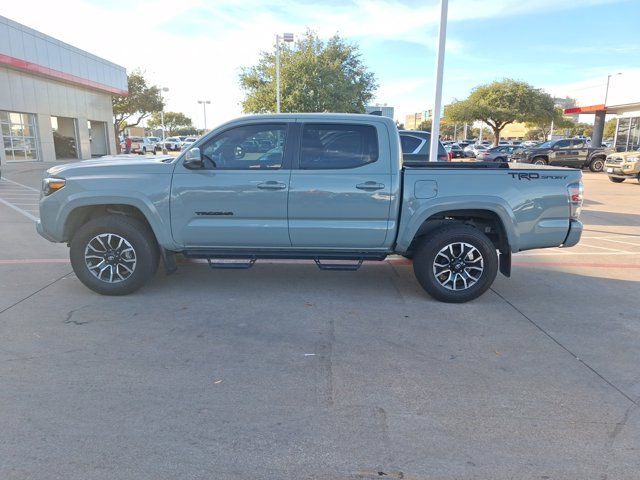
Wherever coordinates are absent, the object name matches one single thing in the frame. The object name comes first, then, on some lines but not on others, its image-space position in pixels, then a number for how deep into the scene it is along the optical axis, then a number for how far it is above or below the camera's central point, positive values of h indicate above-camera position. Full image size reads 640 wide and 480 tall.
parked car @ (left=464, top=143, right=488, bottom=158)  38.58 -0.25
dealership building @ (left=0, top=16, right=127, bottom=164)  24.52 +2.74
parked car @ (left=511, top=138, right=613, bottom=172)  26.00 -0.25
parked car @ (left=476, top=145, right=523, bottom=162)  30.64 -0.37
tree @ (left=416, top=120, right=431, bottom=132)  90.40 +4.29
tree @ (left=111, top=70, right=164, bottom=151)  45.22 +4.08
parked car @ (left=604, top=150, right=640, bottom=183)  18.77 -0.61
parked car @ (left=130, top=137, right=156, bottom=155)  41.41 -0.26
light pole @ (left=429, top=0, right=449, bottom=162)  9.09 +1.52
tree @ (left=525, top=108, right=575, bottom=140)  40.87 +2.98
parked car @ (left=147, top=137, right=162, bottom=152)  49.94 -0.01
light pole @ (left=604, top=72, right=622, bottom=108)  30.58 +3.64
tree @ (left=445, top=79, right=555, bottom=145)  39.56 +3.65
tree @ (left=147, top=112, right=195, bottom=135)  98.81 +4.72
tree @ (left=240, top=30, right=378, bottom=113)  26.50 +3.80
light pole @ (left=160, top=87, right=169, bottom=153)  41.29 +4.63
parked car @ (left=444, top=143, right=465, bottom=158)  34.84 -0.31
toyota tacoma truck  5.11 -0.63
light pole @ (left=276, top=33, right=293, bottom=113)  24.03 +5.33
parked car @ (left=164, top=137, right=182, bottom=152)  51.69 -0.03
